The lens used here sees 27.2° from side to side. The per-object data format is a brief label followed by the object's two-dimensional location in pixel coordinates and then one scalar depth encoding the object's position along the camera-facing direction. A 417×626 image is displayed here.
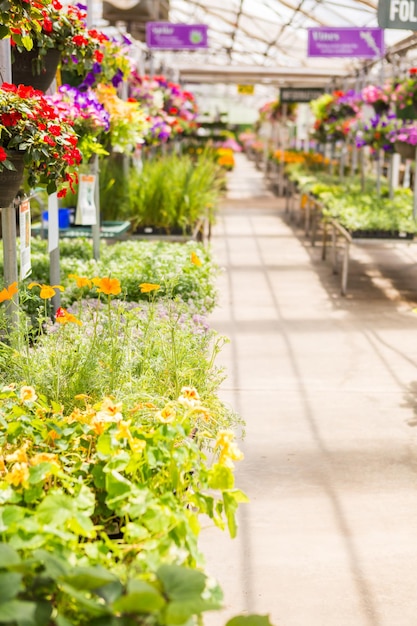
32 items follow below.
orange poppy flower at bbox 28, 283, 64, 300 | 2.82
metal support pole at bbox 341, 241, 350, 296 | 7.38
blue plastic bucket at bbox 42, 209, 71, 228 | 6.02
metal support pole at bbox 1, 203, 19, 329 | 3.30
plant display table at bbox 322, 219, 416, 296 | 7.18
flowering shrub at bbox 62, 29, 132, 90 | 3.61
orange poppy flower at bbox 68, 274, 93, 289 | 2.91
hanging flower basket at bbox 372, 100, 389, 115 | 8.34
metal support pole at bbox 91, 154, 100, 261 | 5.11
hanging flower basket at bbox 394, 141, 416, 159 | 7.55
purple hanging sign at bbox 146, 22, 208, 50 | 11.90
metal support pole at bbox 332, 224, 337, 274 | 8.49
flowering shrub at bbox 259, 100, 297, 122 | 20.42
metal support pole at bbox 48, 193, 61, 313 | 4.13
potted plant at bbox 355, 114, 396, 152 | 8.09
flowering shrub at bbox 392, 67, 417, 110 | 6.88
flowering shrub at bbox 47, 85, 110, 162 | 4.34
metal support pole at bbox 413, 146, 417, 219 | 7.65
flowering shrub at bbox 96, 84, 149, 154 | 5.07
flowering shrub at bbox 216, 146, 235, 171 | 18.59
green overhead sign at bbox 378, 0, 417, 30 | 5.68
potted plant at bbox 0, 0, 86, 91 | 3.33
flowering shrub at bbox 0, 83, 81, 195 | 2.72
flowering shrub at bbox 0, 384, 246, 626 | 1.36
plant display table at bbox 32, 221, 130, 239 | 5.88
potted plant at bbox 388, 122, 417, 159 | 7.38
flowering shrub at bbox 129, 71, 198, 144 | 7.96
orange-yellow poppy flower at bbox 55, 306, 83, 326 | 2.78
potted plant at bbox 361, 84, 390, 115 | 8.29
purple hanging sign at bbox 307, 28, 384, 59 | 10.91
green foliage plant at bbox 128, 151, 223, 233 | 7.01
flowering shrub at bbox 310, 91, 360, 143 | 10.59
